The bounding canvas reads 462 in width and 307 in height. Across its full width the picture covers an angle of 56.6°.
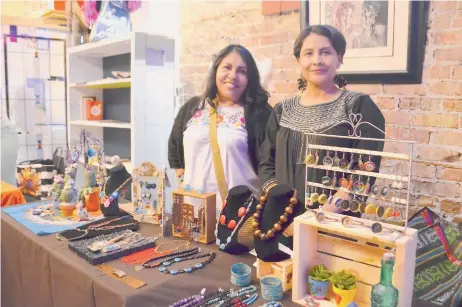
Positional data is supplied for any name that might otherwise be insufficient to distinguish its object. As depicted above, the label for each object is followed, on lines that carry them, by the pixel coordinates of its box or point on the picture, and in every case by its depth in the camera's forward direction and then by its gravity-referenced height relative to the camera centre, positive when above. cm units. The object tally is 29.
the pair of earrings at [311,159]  125 -12
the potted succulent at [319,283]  112 -43
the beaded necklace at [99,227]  166 -45
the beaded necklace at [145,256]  142 -48
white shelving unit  302 +19
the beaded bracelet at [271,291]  116 -47
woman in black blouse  145 +2
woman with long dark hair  191 -3
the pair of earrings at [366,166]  115 -13
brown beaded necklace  123 -31
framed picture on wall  198 +40
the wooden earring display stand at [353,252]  102 -35
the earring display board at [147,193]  183 -34
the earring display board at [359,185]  110 -18
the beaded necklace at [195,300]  116 -50
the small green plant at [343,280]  108 -41
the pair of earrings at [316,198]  121 -23
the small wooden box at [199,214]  157 -37
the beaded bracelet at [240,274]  124 -46
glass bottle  95 -38
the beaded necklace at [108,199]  189 -37
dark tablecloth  122 -52
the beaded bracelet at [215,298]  116 -50
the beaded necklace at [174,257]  138 -47
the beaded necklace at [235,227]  142 -37
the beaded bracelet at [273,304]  113 -49
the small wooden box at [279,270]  121 -44
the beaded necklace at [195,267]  132 -48
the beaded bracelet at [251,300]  116 -50
